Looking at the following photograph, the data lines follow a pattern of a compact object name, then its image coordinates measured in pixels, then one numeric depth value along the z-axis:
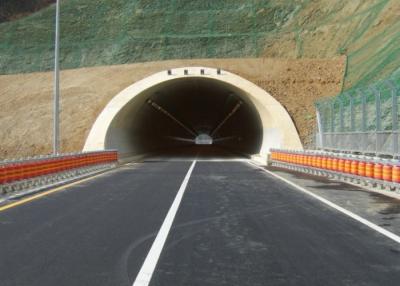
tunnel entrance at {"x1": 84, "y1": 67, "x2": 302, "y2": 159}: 35.84
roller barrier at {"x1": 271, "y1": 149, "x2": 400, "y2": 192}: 15.71
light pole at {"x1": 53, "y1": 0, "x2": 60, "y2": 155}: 22.59
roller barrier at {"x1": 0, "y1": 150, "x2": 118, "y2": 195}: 15.76
